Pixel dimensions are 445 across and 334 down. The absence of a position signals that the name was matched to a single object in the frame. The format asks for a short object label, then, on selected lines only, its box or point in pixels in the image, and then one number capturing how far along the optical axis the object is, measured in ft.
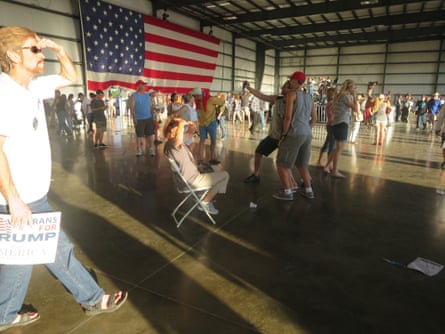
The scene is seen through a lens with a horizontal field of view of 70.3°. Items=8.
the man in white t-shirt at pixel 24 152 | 5.06
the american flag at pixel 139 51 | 39.19
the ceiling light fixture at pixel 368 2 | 44.73
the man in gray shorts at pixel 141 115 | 23.59
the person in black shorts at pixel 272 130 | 15.01
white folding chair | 11.07
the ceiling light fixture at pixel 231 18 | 58.70
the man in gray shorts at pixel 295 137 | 13.44
